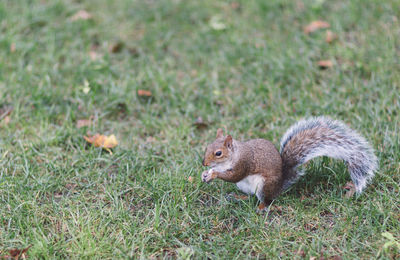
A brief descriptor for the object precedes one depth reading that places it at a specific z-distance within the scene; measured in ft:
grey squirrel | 19.02
